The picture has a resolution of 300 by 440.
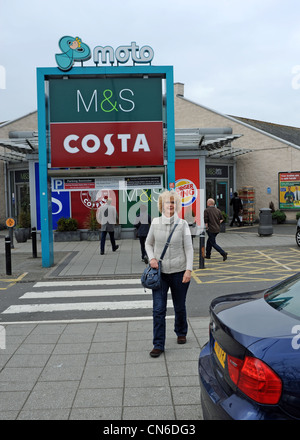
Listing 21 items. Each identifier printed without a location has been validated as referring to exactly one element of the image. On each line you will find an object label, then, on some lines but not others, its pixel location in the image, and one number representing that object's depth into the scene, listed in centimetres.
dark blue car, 220
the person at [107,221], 1316
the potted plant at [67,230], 1728
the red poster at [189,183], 1911
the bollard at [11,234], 1513
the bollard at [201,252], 1052
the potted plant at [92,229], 1723
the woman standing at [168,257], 476
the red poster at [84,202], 1836
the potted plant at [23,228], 1725
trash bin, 1741
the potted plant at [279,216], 2295
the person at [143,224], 1138
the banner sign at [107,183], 1159
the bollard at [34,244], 1284
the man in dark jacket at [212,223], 1166
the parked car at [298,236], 1416
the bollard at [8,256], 1023
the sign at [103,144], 1109
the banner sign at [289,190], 2308
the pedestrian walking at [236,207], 2239
